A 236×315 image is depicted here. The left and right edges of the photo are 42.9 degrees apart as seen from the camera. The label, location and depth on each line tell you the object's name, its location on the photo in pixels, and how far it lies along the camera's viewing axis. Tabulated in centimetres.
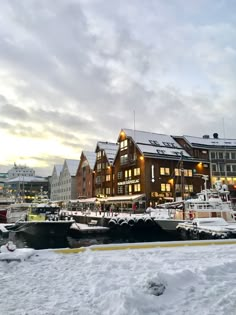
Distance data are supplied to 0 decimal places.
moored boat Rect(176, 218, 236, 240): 2497
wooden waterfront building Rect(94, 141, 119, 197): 7069
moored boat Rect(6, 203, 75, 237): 3152
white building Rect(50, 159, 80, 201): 9556
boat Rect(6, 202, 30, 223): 4353
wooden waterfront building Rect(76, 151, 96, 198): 8050
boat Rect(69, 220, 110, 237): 3431
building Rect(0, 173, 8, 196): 12835
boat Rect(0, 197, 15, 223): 4859
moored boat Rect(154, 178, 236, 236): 3266
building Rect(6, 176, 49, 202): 15112
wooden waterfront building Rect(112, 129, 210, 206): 5797
